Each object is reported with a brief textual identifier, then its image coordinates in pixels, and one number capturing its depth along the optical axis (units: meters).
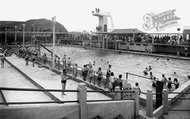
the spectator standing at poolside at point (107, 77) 12.46
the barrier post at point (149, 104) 8.17
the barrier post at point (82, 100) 6.00
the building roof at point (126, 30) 63.21
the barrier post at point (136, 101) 7.93
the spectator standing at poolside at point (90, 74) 13.12
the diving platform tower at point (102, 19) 63.91
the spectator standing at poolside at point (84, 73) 13.40
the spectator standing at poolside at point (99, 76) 12.52
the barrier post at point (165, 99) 8.84
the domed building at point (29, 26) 92.33
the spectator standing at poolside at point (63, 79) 9.75
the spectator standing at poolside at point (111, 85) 11.56
